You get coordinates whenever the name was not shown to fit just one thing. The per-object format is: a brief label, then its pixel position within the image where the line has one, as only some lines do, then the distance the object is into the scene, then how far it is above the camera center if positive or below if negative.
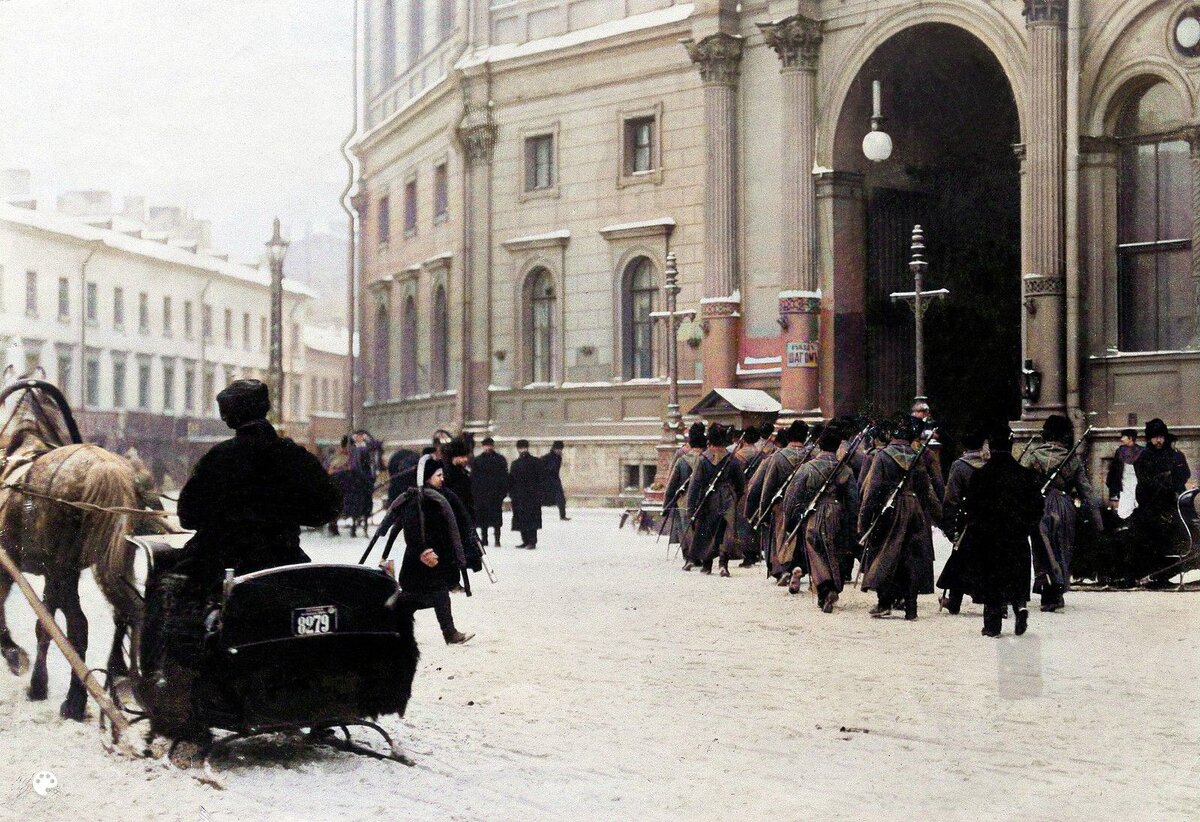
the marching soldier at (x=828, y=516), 15.62 -0.57
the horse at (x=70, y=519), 9.01 -0.36
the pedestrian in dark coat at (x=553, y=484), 31.83 -0.55
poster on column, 30.06 +1.88
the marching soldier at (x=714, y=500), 19.86 -0.53
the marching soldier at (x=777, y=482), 18.12 -0.29
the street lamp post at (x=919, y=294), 24.09 +2.42
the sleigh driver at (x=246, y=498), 7.80 -0.21
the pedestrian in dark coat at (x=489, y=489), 25.62 -0.52
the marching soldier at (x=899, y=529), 14.89 -0.66
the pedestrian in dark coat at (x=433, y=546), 12.52 -0.70
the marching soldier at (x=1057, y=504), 15.17 -0.44
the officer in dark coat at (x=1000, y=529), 13.07 -0.58
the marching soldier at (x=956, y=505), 14.48 -0.43
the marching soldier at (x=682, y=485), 20.77 -0.38
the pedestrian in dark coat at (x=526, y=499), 24.27 -0.65
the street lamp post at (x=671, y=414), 28.23 +0.73
